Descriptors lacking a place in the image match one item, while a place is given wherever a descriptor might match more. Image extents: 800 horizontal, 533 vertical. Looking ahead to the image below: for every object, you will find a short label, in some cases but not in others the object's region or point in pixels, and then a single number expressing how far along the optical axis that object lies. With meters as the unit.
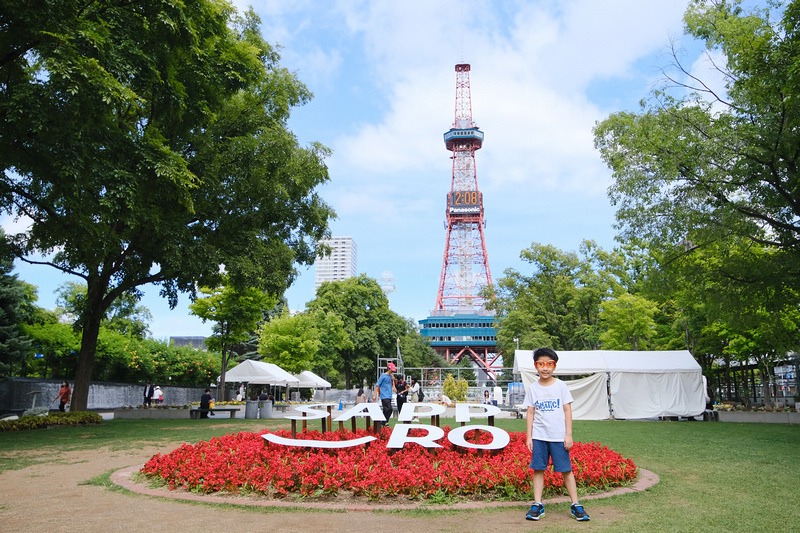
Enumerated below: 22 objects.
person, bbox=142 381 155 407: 27.81
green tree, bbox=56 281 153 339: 43.89
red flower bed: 6.55
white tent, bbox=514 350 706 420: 22.25
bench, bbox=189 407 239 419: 21.69
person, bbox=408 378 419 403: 20.91
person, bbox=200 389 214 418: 21.83
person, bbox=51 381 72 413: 20.49
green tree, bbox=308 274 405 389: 54.06
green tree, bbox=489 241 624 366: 32.78
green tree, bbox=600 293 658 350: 27.86
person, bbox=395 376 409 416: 15.91
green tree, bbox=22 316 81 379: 29.12
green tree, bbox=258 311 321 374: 35.31
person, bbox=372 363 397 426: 12.42
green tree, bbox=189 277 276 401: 27.45
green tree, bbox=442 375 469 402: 36.38
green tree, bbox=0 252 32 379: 22.91
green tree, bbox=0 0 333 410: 10.11
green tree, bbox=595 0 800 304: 13.30
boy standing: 5.53
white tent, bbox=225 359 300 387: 24.11
